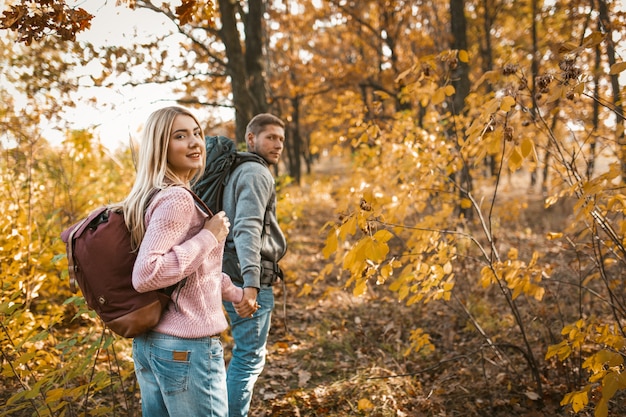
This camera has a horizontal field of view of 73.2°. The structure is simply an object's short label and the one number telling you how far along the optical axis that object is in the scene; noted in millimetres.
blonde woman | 1516
